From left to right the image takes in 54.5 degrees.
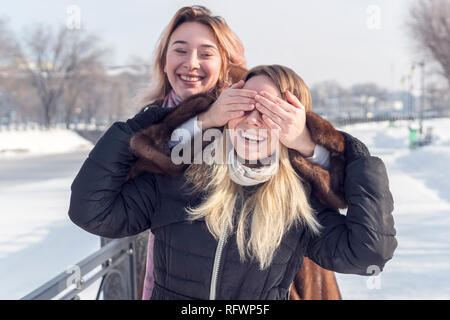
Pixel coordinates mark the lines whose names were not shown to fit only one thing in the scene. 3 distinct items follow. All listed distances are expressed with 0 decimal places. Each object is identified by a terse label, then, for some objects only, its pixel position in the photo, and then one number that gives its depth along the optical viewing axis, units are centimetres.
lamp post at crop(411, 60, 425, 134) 1756
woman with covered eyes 115
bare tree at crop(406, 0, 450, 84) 2280
